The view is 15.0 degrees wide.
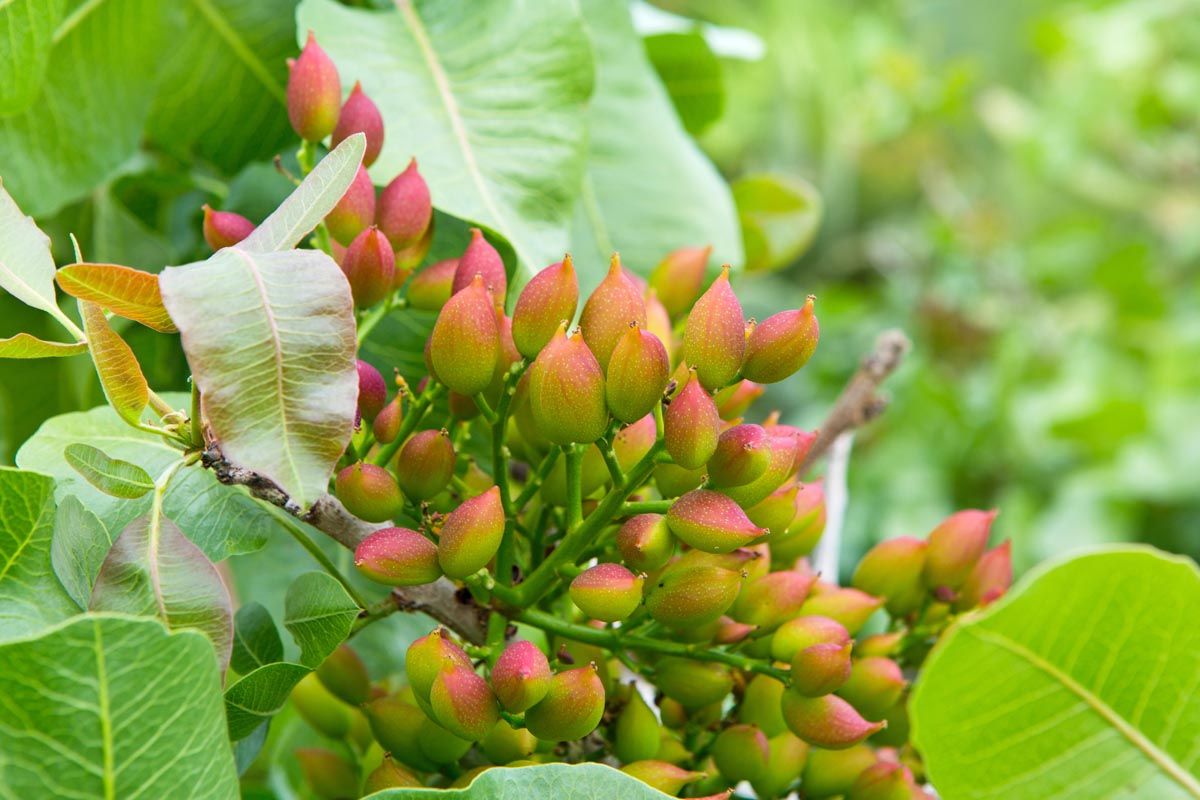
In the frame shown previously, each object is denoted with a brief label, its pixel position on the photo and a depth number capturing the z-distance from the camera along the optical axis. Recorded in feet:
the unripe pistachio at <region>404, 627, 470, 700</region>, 2.76
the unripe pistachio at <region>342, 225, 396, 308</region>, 2.83
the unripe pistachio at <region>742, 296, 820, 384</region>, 2.78
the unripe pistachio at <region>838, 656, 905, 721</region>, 2.88
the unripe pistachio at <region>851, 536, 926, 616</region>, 2.98
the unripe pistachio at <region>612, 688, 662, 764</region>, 2.86
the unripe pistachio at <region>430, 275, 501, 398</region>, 2.78
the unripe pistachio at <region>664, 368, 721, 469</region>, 2.74
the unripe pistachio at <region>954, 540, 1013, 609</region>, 2.97
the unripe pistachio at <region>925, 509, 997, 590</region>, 2.97
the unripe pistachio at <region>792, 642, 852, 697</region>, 2.82
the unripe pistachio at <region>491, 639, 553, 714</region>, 2.75
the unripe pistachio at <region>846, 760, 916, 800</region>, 2.88
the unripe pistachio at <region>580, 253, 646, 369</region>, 2.78
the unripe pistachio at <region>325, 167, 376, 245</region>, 2.87
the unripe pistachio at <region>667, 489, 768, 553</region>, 2.75
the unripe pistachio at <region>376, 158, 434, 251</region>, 2.89
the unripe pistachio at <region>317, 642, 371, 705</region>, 2.93
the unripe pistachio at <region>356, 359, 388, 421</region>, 2.82
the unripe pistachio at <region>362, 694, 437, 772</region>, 2.86
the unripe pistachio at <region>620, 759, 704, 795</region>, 2.82
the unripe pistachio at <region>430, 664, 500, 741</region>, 2.75
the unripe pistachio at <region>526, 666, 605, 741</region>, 2.76
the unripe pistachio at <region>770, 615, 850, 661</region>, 2.85
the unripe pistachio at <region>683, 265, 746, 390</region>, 2.77
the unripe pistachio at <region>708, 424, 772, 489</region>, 2.75
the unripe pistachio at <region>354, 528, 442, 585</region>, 2.76
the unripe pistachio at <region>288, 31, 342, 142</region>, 2.91
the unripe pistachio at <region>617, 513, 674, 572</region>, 2.78
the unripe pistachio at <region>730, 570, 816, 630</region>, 2.87
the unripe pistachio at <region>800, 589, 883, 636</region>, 2.92
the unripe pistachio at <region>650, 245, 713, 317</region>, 3.06
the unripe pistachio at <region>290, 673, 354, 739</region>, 2.99
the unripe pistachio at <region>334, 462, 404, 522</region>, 2.77
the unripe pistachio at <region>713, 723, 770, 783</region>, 2.88
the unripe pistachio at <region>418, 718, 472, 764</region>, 2.83
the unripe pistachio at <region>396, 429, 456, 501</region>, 2.82
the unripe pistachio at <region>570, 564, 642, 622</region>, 2.76
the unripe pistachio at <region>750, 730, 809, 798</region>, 2.90
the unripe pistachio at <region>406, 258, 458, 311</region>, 2.92
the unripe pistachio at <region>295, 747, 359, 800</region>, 2.99
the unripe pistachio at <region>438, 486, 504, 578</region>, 2.76
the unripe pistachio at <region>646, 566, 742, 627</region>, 2.78
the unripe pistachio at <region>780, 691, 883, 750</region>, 2.83
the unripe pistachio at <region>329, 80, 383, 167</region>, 2.91
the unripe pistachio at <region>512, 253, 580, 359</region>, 2.79
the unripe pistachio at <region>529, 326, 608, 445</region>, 2.74
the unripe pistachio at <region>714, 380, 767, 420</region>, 2.94
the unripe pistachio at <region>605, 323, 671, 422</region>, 2.74
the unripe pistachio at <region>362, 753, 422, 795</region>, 2.81
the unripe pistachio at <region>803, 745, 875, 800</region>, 2.89
